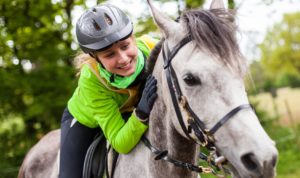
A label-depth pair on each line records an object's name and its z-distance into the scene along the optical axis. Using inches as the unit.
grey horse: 84.7
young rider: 104.2
